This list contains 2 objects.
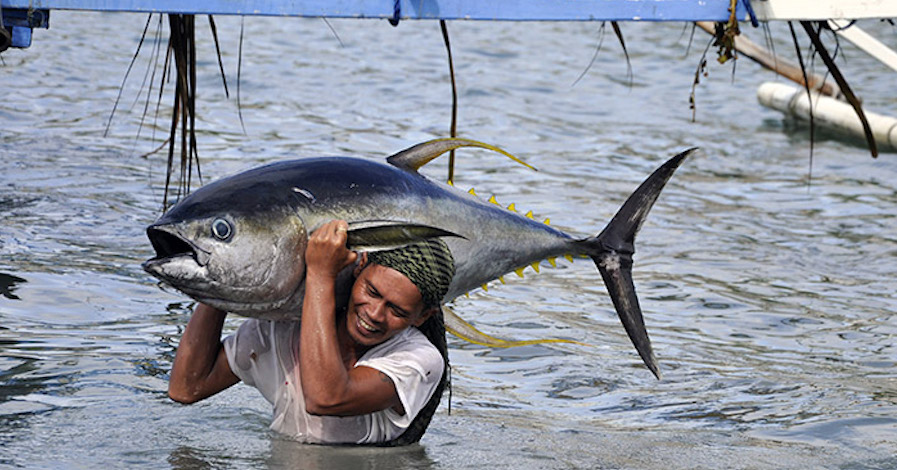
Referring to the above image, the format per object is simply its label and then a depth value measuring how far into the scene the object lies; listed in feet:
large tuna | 20.20
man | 21.34
